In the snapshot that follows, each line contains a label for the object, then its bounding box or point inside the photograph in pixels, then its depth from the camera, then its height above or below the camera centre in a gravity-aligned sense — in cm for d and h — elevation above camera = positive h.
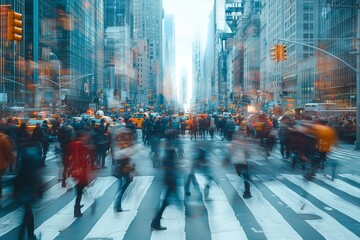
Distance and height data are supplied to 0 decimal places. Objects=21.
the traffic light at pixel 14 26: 1429 +285
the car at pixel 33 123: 2914 -63
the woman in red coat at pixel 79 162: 931 -105
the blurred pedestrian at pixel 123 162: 985 -109
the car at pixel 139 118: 4866 -44
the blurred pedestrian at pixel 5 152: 873 -77
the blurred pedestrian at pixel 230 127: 2752 -80
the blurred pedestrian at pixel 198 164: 1059 -119
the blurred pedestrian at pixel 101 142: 1733 -112
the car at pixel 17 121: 2938 -49
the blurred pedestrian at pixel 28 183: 762 -119
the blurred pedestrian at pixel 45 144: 1812 -126
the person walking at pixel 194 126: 3272 -87
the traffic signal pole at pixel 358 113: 2406 +9
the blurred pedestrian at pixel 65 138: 1354 -81
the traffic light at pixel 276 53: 2309 +321
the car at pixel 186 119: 4175 -46
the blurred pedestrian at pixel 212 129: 3232 -112
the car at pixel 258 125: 2328 -63
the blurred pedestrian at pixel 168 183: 845 -133
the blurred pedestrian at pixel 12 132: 1845 -77
